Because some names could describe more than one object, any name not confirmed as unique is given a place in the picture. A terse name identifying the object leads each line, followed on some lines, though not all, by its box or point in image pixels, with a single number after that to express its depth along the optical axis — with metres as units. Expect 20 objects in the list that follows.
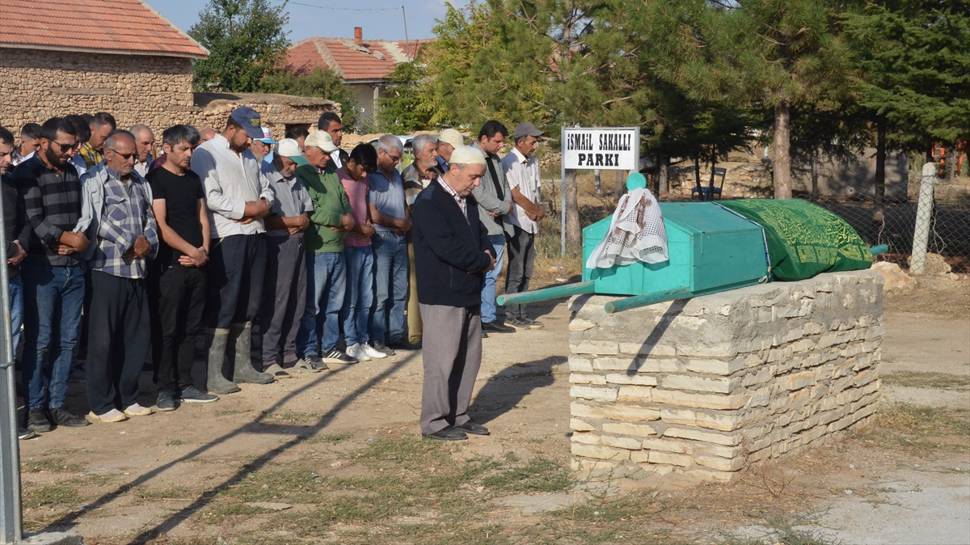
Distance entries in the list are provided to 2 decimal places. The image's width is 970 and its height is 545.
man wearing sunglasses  7.86
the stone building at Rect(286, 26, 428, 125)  50.34
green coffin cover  7.62
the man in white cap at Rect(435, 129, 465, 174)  11.36
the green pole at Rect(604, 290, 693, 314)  6.07
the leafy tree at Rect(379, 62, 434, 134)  38.78
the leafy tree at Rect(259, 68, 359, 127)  39.16
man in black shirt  8.51
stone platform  6.66
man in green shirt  10.04
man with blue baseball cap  9.00
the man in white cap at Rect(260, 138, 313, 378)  9.64
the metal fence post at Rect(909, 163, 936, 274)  15.75
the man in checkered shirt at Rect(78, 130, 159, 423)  8.08
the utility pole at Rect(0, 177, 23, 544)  4.96
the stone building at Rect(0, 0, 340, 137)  24.83
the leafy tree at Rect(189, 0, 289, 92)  37.91
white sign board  15.50
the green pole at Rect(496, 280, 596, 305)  6.50
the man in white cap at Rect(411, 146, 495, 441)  7.54
